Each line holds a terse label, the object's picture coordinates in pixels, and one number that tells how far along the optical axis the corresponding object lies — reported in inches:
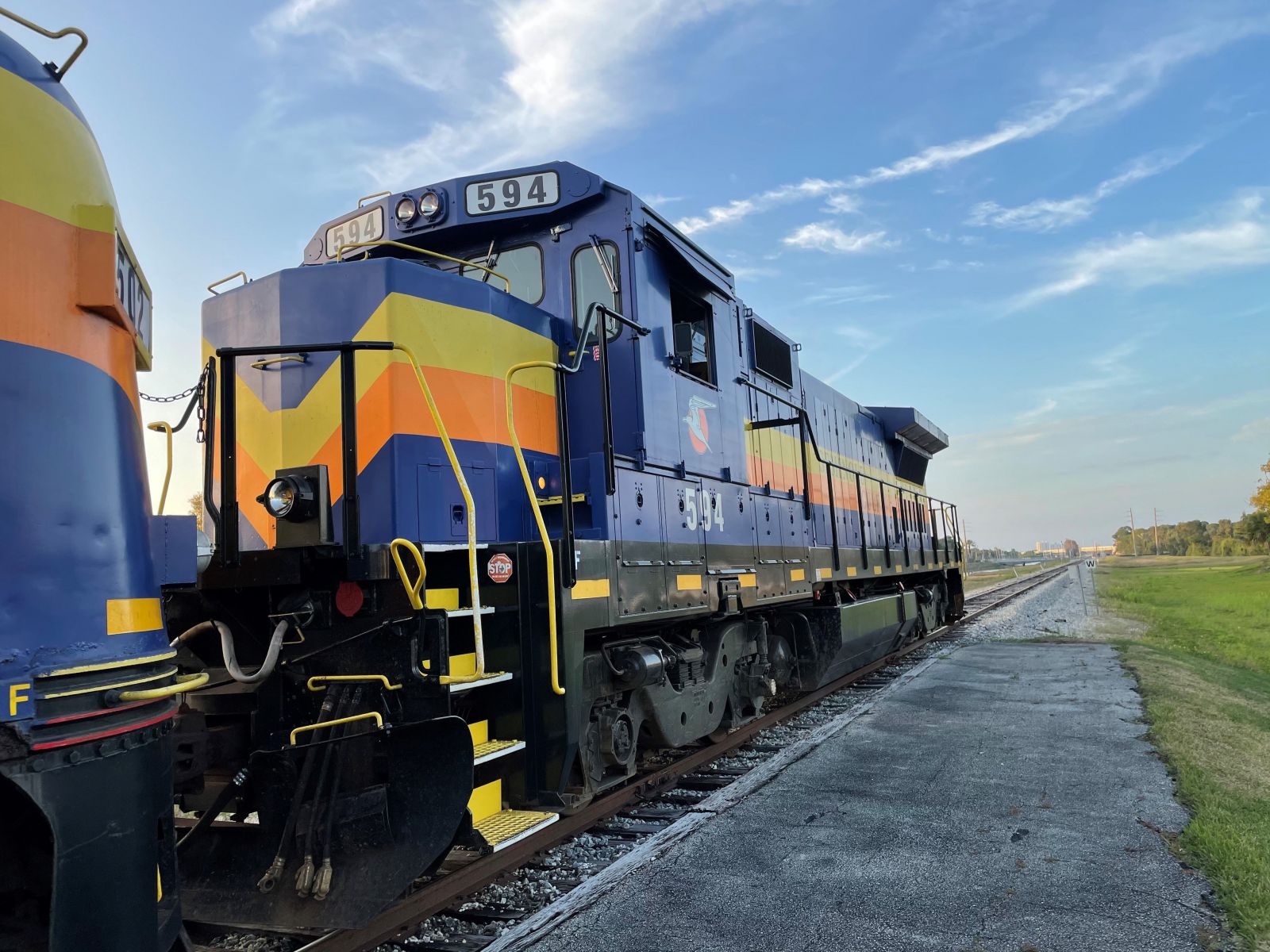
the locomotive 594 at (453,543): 128.6
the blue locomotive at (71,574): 73.4
